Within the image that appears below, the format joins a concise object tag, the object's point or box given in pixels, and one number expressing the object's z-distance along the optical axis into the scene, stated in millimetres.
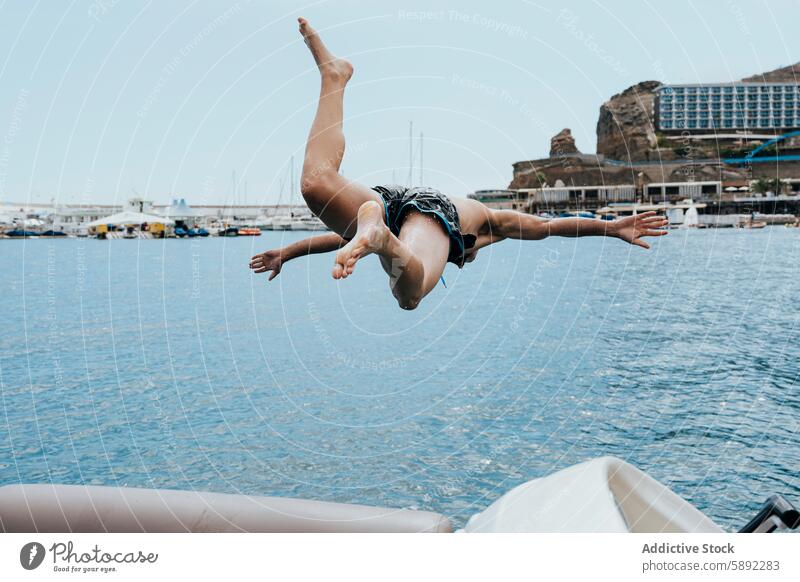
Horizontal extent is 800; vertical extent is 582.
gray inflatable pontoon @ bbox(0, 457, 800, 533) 4352
